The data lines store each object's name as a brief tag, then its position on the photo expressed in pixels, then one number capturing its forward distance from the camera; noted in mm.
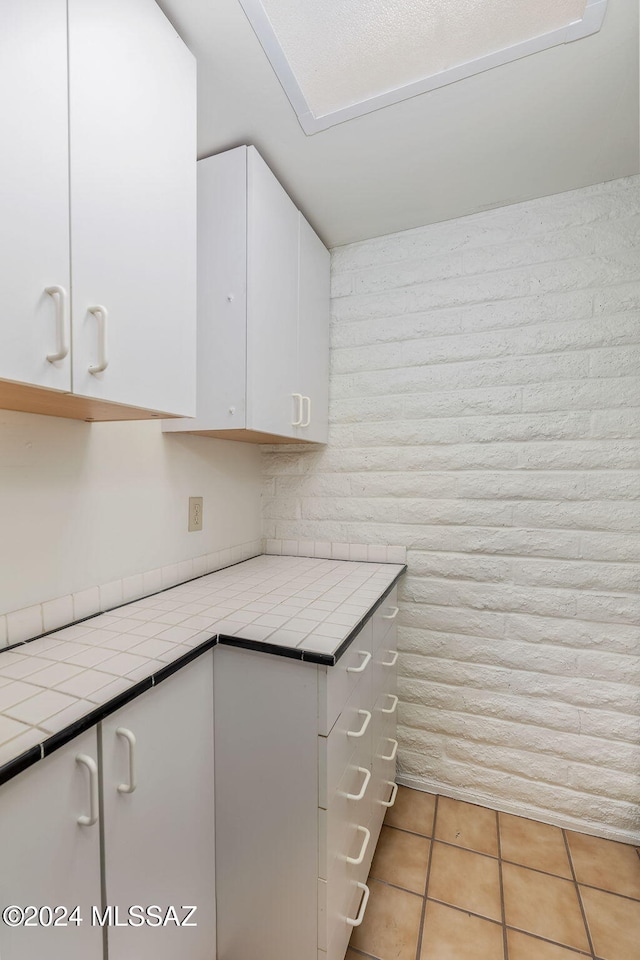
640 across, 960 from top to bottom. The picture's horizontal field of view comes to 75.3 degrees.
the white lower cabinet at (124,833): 629
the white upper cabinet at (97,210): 661
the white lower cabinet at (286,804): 953
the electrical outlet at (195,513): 1571
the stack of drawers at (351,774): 950
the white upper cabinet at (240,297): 1297
